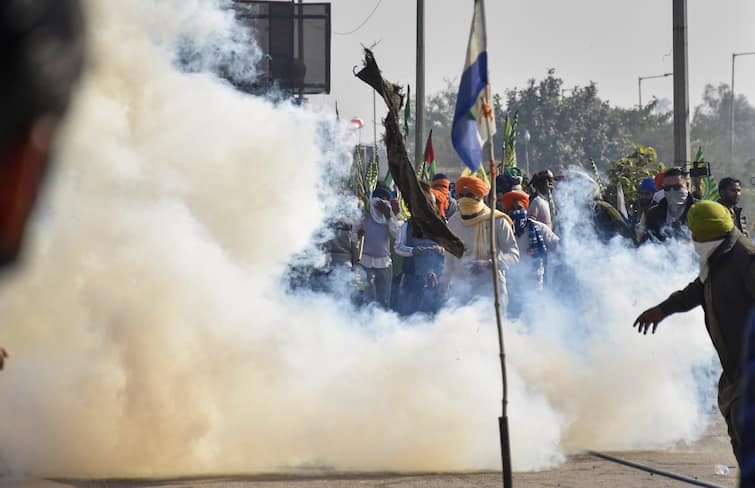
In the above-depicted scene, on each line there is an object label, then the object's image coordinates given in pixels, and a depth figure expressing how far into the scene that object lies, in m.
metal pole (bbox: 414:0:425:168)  49.87
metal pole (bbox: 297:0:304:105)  37.44
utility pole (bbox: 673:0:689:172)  28.39
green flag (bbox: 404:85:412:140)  39.90
